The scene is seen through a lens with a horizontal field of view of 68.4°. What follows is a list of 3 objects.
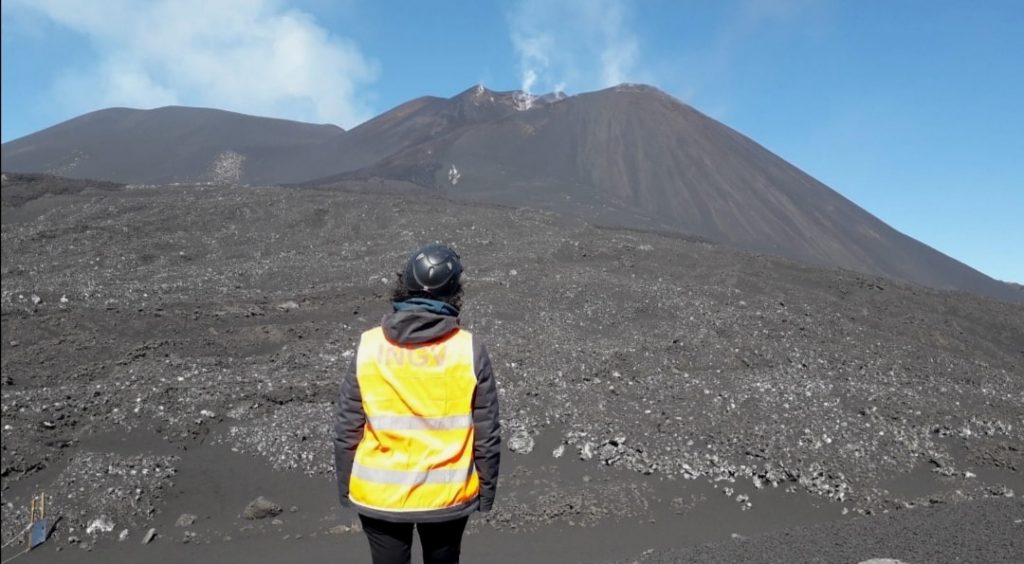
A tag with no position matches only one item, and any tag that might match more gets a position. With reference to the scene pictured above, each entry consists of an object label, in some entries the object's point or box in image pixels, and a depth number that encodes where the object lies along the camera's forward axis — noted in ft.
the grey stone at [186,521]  22.66
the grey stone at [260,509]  23.40
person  8.46
